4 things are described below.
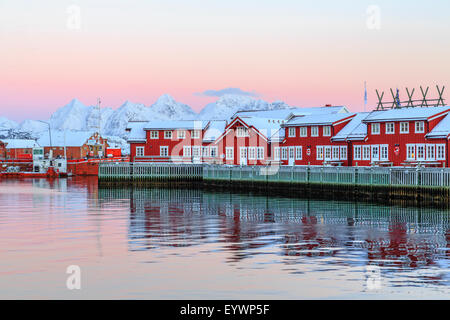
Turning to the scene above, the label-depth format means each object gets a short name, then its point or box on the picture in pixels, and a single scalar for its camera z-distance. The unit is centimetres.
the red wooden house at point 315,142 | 7125
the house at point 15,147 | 18012
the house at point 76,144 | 16162
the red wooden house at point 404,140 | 5997
